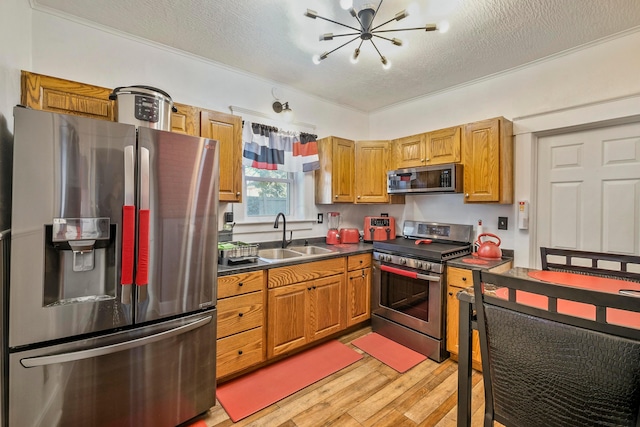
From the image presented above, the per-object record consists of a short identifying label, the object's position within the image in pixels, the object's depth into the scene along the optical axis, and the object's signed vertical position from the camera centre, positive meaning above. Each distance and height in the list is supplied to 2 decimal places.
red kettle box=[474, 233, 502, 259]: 2.56 -0.34
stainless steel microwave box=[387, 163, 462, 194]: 2.74 +0.35
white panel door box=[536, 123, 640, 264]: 2.21 +0.20
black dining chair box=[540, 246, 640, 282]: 1.64 -0.34
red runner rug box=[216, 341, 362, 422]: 1.93 -1.31
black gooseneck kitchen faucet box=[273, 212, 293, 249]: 2.93 -0.19
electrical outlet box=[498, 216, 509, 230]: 2.74 -0.09
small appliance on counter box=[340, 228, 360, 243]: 3.32 -0.28
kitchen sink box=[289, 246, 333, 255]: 3.06 -0.42
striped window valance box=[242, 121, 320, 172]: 2.80 +0.67
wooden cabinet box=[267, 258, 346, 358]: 2.31 -0.83
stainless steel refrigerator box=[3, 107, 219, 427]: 1.29 -0.34
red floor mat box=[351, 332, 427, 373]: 2.42 -1.30
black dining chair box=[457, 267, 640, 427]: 1.27 -0.66
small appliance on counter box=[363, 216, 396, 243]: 3.32 -0.20
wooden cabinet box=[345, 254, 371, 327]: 2.86 -0.81
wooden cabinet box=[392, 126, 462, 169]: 2.81 +0.69
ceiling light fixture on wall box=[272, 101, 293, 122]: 2.87 +1.11
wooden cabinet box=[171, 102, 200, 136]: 2.13 +0.70
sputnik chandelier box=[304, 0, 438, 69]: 1.65 +1.18
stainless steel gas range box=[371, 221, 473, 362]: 2.49 -0.71
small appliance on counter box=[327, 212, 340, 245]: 3.31 -0.21
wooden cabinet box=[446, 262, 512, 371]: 2.38 -0.71
